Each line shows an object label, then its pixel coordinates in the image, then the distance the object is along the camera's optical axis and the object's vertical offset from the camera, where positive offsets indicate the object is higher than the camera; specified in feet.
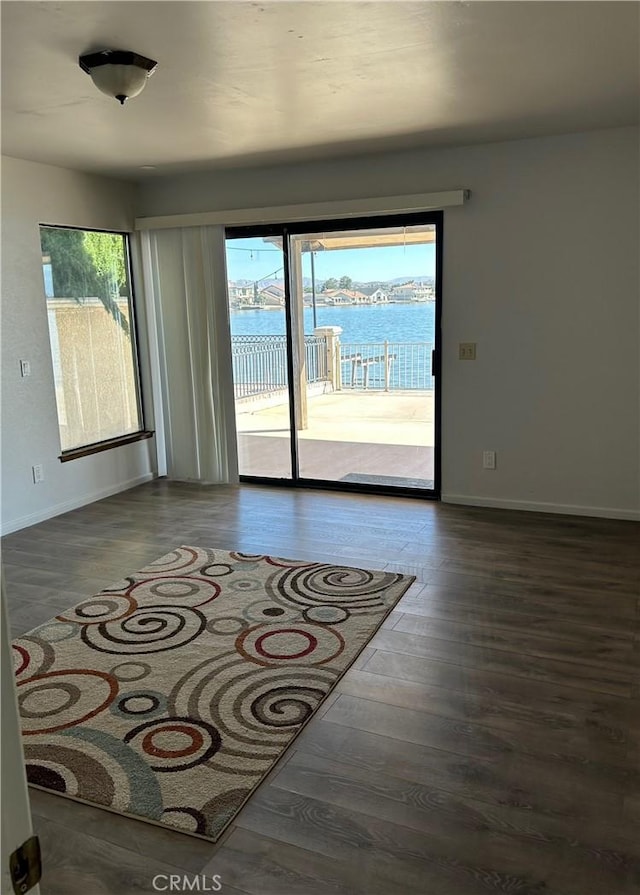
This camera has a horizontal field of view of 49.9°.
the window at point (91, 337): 16.78 -0.37
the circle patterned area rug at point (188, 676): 7.20 -4.65
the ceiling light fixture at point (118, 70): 8.90 +3.24
